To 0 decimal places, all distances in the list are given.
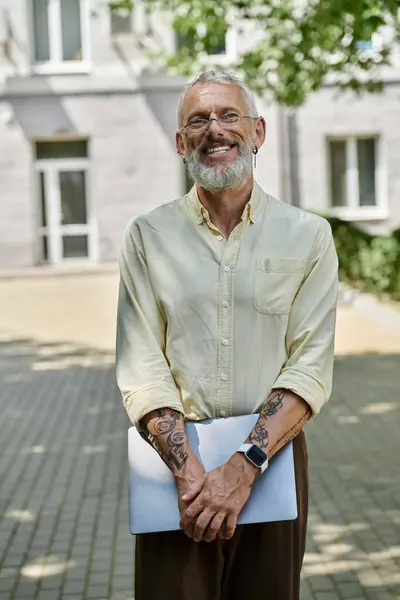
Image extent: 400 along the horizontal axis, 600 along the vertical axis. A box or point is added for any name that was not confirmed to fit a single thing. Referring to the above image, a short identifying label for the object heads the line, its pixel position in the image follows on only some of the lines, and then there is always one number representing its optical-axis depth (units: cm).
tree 1216
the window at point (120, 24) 2348
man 259
